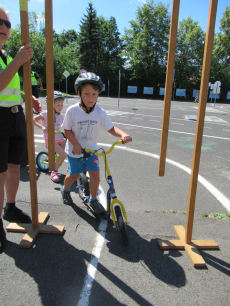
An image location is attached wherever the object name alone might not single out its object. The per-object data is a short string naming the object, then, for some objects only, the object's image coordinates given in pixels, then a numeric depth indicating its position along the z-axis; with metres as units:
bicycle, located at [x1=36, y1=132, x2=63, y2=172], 5.01
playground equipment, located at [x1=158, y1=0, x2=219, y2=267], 2.29
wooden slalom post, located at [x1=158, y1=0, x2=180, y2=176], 2.30
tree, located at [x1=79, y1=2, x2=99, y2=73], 44.88
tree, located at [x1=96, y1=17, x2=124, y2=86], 50.28
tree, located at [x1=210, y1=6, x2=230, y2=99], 50.66
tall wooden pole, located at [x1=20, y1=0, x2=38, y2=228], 2.30
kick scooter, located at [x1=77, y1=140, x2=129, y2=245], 2.66
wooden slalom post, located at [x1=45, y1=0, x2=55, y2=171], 2.33
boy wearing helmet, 2.82
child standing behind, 4.40
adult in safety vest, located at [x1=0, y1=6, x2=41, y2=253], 2.25
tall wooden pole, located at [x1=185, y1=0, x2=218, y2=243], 2.27
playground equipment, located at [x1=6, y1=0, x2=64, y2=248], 2.33
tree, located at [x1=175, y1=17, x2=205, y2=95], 44.19
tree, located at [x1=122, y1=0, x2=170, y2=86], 45.91
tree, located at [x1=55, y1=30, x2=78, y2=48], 77.45
